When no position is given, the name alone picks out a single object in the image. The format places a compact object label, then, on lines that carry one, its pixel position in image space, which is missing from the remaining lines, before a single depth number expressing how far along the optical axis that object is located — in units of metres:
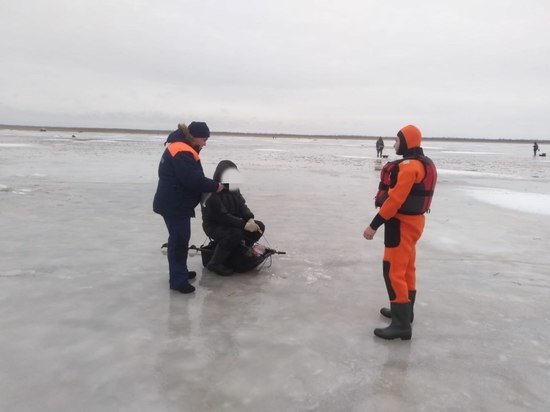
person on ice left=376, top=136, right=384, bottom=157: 32.89
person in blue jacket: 4.50
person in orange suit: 3.64
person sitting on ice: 5.16
